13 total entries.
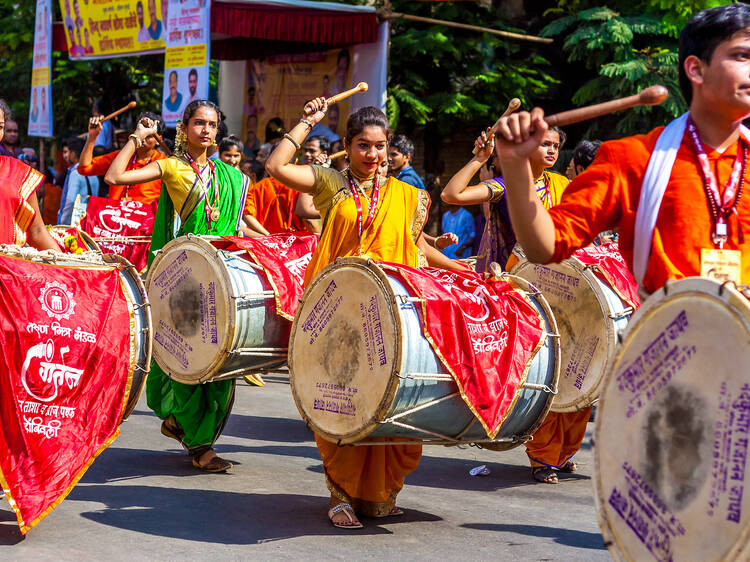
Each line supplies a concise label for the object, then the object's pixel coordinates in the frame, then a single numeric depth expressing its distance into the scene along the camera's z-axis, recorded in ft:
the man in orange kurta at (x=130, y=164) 26.57
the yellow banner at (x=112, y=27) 48.01
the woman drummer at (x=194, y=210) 20.70
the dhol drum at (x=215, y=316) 19.35
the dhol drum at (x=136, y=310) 16.16
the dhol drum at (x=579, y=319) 19.49
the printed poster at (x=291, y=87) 47.24
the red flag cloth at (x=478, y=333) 15.14
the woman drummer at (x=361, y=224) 16.74
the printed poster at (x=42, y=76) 55.93
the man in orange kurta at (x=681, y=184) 9.08
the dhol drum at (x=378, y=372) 14.87
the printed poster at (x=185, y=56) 42.47
